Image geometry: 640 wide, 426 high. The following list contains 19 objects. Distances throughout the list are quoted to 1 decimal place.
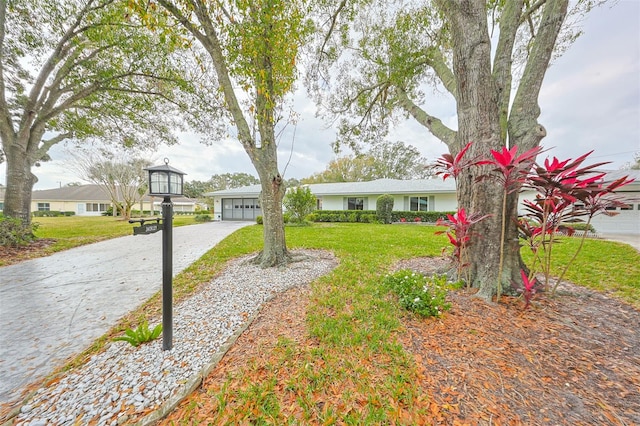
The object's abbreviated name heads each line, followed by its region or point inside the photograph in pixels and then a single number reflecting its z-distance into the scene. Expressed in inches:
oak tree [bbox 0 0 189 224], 236.4
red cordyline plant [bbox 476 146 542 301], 88.6
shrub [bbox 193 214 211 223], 732.3
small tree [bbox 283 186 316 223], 490.6
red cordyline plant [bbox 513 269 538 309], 96.9
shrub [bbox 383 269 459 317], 99.3
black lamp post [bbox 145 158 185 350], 80.3
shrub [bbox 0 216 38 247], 238.2
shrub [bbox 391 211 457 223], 586.6
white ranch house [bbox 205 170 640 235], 444.8
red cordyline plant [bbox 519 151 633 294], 86.5
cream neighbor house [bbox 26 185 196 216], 1129.4
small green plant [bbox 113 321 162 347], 82.4
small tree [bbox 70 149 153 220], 701.9
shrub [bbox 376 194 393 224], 583.8
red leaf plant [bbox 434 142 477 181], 107.8
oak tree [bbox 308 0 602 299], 115.1
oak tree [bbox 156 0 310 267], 132.0
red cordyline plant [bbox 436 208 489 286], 110.3
